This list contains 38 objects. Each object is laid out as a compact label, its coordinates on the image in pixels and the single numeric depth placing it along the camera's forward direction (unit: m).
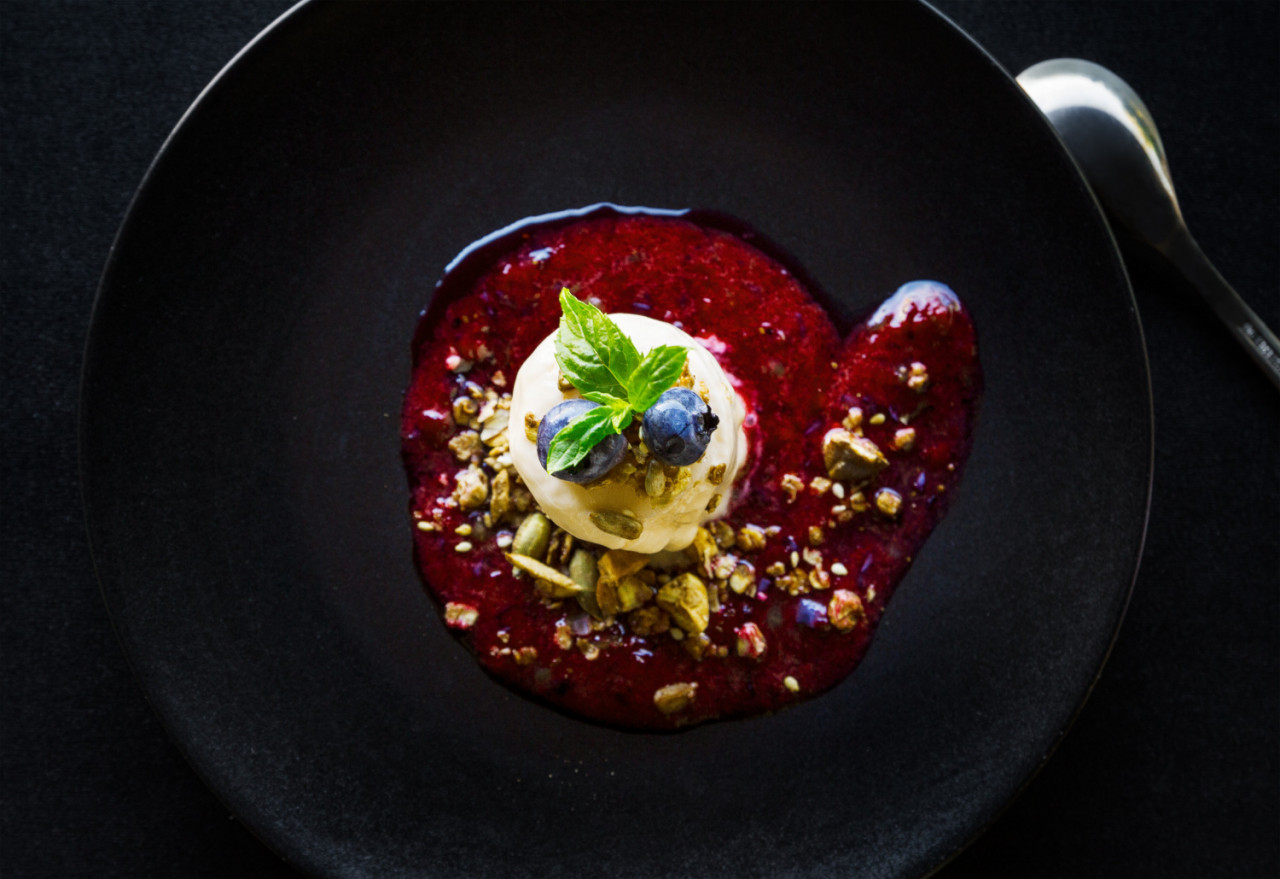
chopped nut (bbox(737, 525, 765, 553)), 0.41
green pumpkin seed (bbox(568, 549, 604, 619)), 0.41
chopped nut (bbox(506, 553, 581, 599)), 0.40
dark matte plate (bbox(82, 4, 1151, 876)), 0.40
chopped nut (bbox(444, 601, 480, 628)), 0.41
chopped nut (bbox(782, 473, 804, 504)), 0.41
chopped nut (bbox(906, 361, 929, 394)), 0.41
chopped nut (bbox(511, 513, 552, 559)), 0.41
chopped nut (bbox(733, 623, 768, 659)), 0.41
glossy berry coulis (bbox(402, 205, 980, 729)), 0.41
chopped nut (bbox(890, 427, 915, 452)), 0.41
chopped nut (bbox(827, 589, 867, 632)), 0.41
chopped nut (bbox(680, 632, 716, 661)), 0.41
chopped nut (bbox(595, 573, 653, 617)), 0.41
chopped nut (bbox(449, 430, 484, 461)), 0.41
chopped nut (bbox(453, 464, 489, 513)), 0.41
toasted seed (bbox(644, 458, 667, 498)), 0.38
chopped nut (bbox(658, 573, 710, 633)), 0.41
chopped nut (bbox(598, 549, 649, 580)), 0.41
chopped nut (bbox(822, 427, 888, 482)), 0.41
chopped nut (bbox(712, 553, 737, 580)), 0.41
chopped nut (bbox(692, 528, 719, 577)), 0.41
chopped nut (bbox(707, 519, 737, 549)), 0.41
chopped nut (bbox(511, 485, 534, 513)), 0.41
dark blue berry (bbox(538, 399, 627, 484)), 0.37
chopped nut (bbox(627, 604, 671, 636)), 0.41
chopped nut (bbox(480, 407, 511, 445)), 0.41
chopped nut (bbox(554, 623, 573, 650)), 0.41
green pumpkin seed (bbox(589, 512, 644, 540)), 0.39
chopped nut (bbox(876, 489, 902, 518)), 0.41
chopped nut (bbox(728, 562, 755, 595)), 0.41
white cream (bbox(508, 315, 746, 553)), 0.39
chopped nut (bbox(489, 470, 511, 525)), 0.41
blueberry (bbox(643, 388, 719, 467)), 0.36
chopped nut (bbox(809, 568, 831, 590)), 0.41
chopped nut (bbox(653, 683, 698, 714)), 0.40
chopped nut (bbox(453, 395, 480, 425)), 0.41
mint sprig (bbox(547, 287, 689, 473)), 0.37
